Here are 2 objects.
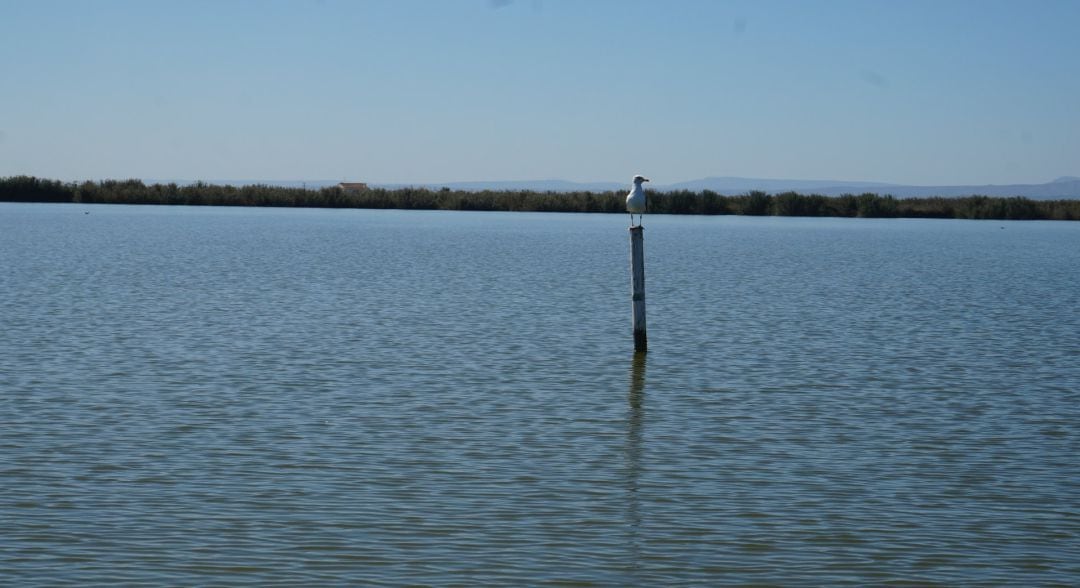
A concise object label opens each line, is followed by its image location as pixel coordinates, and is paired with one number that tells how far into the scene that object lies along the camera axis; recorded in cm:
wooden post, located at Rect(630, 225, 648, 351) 2027
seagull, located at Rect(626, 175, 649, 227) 2172
